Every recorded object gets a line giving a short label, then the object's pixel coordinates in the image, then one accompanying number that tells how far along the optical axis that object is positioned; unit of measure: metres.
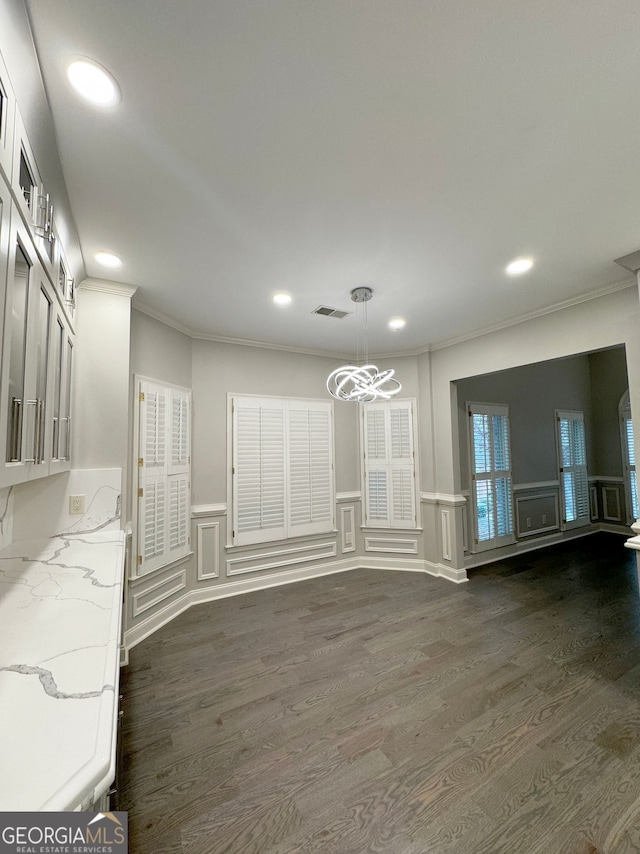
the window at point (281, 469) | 4.00
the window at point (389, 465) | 4.65
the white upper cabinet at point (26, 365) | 1.07
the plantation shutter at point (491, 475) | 4.93
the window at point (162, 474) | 3.03
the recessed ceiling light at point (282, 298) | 2.98
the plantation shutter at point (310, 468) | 4.36
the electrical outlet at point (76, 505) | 2.44
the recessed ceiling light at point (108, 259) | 2.36
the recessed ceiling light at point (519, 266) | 2.50
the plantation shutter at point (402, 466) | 4.64
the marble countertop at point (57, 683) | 0.61
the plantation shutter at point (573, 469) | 6.14
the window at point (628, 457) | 6.29
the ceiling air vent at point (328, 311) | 3.26
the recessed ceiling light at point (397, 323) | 3.62
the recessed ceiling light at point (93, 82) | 1.21
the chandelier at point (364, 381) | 2.80
